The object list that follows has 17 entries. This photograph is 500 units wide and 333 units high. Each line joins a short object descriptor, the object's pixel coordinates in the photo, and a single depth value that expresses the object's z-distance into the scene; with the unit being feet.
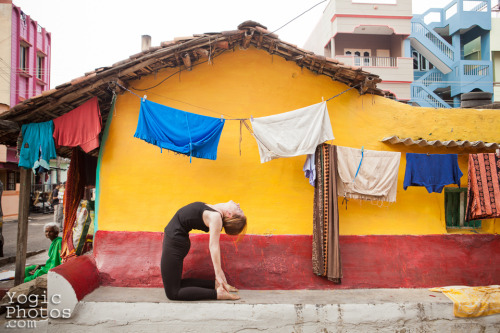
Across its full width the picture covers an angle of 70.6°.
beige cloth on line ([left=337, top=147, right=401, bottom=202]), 17.70
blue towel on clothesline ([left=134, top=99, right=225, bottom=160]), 16.12
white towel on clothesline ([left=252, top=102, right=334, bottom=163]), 16.49
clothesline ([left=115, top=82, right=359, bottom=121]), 17.03
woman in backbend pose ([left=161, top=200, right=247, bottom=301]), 14.58
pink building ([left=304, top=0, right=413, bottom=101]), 61.93
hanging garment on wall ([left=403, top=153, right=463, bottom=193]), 18.45
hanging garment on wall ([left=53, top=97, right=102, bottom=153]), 17.21
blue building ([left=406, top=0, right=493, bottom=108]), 67.10
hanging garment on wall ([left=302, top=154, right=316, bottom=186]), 17.24
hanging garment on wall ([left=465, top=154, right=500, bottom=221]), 17.89
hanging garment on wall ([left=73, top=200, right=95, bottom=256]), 21.93
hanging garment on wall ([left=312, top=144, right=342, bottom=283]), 17.13
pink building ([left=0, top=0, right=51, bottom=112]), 70.08
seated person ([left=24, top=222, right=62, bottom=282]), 20.53
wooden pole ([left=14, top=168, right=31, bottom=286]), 18.43
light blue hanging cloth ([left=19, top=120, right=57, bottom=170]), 17.38
